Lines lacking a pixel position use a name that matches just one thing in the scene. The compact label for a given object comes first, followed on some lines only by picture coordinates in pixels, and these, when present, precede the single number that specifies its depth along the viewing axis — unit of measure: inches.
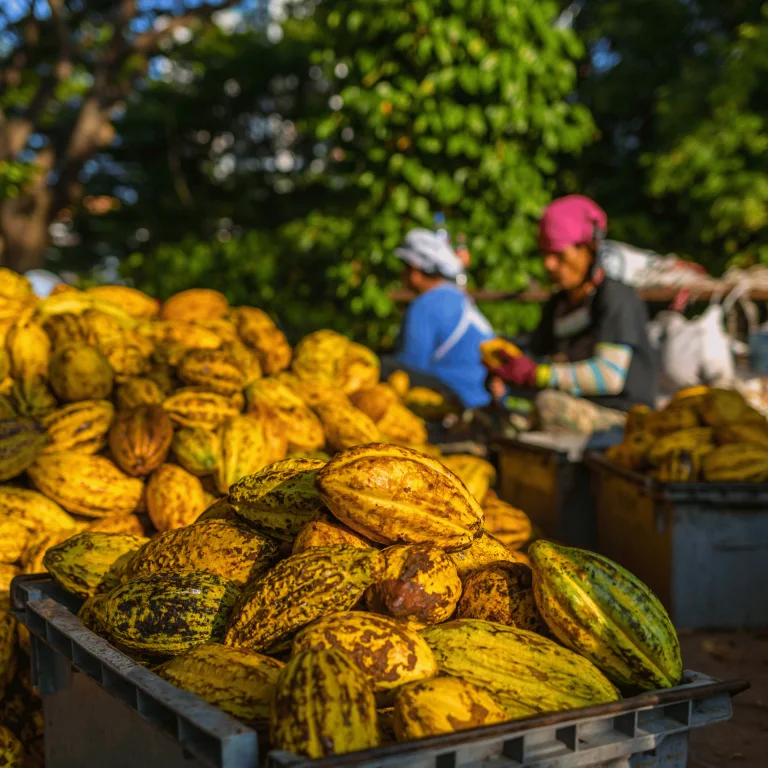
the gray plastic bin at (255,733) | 58.4
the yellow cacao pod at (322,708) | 58.8
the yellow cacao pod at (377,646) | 68.0
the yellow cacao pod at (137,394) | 142.6
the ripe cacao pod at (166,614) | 79.0
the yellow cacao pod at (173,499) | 125.8
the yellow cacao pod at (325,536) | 84.7
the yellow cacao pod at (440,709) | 62.1
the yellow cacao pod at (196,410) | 139.4
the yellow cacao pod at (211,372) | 147.1
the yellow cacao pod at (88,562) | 96.6
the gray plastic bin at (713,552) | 155.4
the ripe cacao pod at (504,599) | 81.0
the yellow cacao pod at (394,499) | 83.3
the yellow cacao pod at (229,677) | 67.2
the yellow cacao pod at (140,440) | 129.8
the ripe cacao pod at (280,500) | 93.0
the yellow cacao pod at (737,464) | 156.9
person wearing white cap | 259.8
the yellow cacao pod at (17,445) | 123.6
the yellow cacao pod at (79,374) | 140.4
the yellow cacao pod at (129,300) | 186.4
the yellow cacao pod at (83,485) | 125.9
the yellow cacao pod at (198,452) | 130.4
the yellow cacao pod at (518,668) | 68.9
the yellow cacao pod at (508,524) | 139.4
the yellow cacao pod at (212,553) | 90.0
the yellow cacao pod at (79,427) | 132.6
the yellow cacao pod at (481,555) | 89.7
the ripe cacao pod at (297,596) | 75.6
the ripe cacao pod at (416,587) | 76.9
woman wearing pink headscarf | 211.8
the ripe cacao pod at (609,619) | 74.5
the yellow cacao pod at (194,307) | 184.5
